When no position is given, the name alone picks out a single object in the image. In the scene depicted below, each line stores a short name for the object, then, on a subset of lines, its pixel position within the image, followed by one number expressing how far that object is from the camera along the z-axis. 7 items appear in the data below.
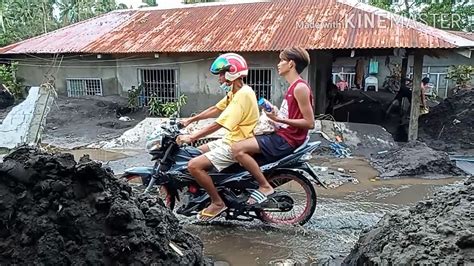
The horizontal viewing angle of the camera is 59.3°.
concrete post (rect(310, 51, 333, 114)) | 14.68
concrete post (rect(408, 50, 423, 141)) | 12.09
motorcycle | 4.66
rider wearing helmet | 4.42
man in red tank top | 4.44
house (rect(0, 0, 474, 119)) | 12.67
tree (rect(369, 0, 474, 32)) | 22.20
